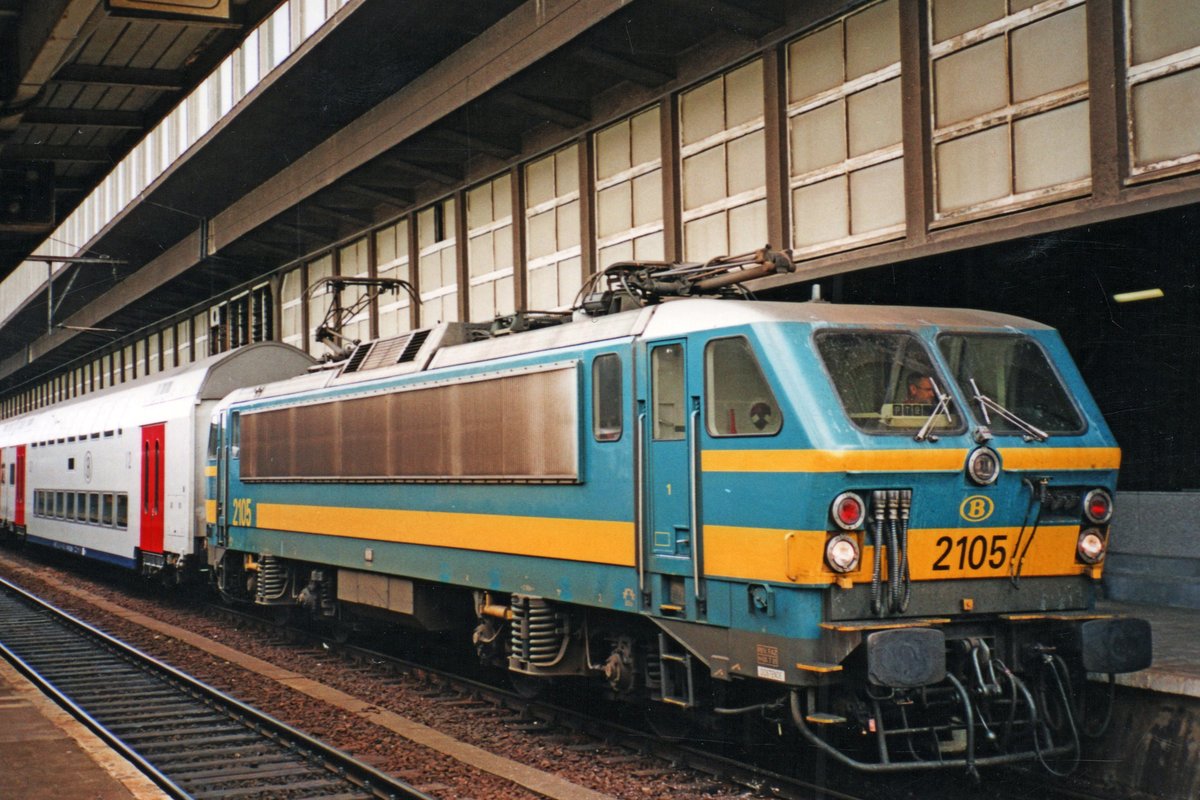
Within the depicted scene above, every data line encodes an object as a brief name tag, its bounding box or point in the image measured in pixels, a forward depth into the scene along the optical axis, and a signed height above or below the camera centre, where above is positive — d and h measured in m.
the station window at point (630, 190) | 17.08 +3.53
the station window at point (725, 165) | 15.19 +3.42
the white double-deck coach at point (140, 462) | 18.59 -0.03
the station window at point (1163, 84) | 10.28 +2.87
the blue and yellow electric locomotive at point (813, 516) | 7.47 -0.42
